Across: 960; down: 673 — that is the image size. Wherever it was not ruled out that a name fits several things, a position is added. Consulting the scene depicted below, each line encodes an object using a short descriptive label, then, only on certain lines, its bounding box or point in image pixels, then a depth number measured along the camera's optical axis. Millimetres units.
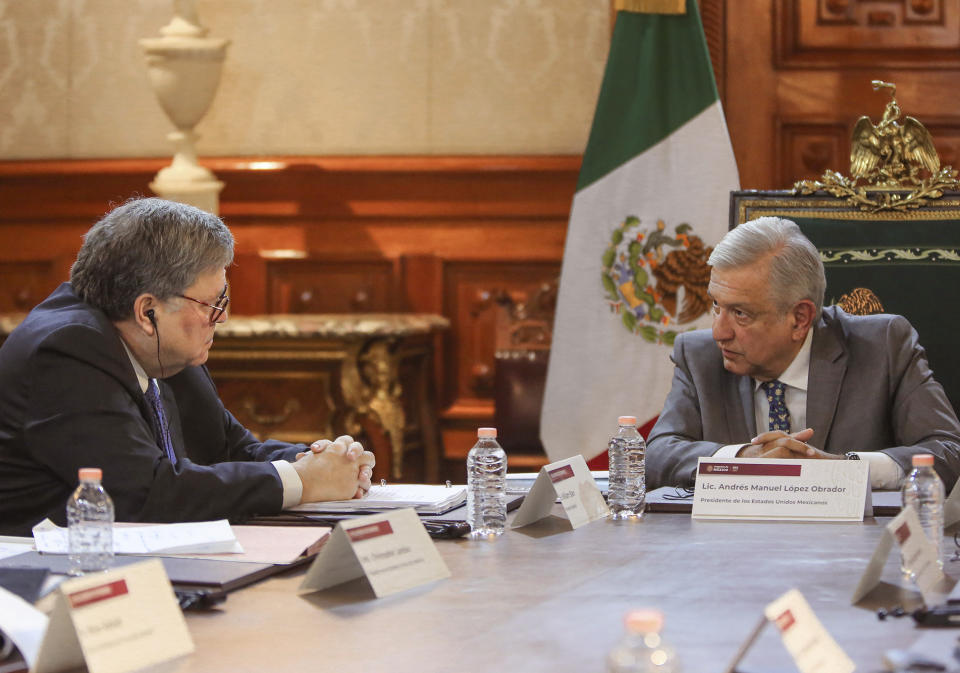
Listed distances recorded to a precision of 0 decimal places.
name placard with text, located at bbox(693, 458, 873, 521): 4207
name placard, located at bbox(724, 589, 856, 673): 2457
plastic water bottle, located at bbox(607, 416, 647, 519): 4383
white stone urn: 9250
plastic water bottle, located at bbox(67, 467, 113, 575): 3344
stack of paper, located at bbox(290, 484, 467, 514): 4293
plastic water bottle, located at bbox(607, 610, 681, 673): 2156
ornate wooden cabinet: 8797
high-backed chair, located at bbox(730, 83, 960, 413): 6246
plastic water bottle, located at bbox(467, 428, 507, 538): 4035
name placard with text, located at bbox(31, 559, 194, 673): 2529
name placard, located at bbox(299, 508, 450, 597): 3244
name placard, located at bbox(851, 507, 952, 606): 3100
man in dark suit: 4238
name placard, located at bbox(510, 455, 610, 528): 4141
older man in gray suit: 5492
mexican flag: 8445
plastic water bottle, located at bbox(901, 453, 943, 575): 3635
